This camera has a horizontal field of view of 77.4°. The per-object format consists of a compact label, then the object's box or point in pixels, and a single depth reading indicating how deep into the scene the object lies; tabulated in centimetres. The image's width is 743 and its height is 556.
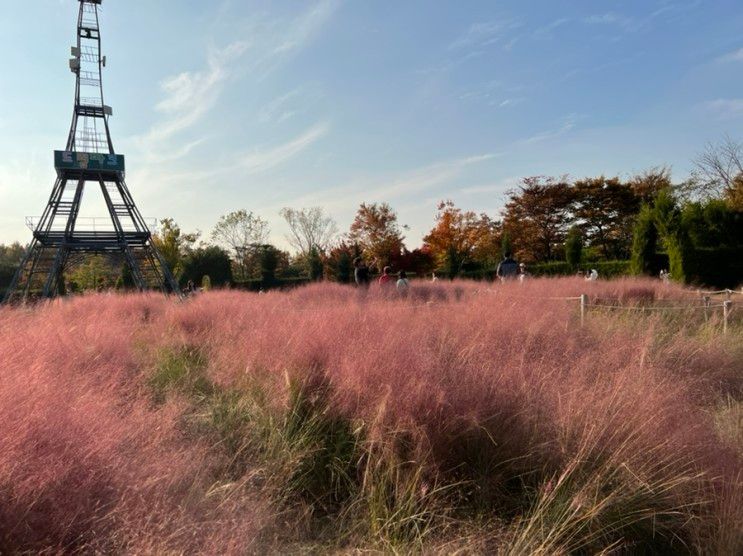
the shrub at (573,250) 2417
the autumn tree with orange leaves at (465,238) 3022
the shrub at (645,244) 1803
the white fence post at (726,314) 558
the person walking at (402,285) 995
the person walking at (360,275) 1148
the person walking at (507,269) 1185
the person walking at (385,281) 1065
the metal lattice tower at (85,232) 2330
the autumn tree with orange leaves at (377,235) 3206
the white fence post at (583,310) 567
